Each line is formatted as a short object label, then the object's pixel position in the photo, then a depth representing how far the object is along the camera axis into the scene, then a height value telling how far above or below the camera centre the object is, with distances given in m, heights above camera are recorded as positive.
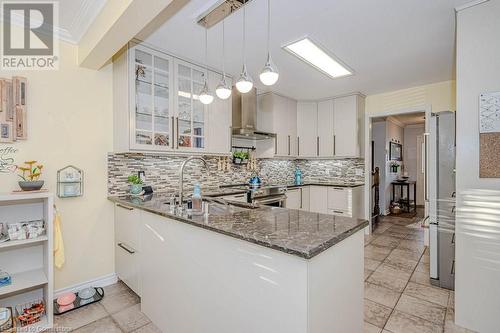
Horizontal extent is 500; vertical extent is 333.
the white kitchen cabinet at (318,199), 4.49 -0.61
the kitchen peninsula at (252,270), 1.06 -0.55
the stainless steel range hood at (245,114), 3.64 +0.80
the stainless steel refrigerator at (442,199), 2.51 -0.35
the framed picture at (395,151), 6.65 +0.42
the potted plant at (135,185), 2.64 -0.21
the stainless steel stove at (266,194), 3.40 -0.41
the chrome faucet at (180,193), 1.88 -0.21
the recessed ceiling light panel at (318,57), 2.56 +1.27
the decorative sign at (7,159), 2.02 +0.06
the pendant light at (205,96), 2.02 +0.59
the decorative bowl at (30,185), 1.99 -0.16
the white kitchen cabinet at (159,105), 2.49 +0.68
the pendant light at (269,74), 1.59 +0.60
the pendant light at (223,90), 1.98 +0.62
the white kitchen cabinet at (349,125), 4.34 +0.74
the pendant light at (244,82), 1.75 +0.60
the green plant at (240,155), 3.97 +0.18
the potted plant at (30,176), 2.00 -0.09
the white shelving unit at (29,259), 1.89 -0.81
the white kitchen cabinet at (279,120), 4.31 +0.83
